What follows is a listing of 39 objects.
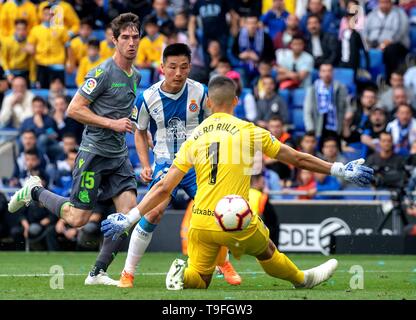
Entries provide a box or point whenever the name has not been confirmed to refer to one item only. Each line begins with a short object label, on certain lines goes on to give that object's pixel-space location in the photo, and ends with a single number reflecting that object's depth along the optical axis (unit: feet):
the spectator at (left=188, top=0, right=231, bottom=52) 78.95
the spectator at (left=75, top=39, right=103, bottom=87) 75.36
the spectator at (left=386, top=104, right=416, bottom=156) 68.80
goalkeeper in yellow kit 33.71
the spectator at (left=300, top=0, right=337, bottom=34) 78.02
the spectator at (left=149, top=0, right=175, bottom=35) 80.28
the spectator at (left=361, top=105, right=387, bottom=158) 69.15
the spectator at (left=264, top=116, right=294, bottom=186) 67.62
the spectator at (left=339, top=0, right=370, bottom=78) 75.36
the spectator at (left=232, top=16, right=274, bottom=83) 76.94
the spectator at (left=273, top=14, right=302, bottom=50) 77.56
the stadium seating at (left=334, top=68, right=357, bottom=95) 76.02
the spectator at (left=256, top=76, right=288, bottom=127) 71.77
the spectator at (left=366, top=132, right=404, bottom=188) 63.16
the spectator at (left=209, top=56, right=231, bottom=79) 70.71
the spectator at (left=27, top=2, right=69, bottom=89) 78.48
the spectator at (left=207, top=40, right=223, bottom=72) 75.15
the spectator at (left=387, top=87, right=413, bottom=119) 71.56
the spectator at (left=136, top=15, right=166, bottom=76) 77.25
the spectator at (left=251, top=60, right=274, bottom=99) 73.72
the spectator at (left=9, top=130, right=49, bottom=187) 68.64
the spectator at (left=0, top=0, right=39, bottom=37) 80.53
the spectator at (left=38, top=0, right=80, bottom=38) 79.10
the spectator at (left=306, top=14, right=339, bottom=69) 76.02
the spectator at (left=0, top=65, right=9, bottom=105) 77.51
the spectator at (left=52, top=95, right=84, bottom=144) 71.51
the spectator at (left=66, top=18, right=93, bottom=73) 78.48
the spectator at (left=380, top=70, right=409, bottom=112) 73.00
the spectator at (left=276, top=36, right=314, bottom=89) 75.36
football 32.81
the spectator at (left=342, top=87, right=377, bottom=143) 70.85
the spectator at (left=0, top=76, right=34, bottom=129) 74.23
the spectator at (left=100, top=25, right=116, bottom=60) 76.89
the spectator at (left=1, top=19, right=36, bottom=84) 79.05
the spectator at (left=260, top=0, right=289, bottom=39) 79.97
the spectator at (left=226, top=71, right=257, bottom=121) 72.28
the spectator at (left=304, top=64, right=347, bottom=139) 71.31
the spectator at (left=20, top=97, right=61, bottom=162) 70.49
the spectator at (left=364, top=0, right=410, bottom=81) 77.61
